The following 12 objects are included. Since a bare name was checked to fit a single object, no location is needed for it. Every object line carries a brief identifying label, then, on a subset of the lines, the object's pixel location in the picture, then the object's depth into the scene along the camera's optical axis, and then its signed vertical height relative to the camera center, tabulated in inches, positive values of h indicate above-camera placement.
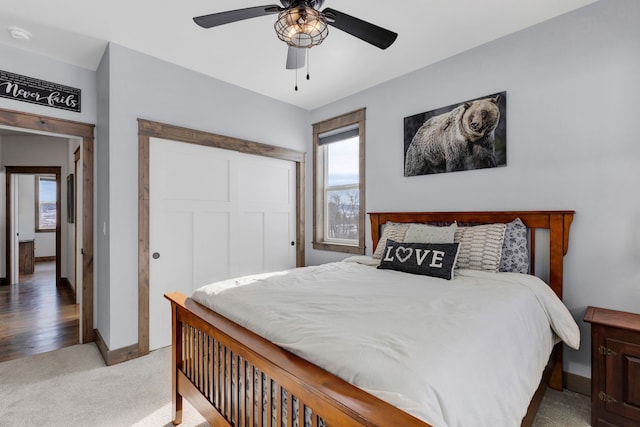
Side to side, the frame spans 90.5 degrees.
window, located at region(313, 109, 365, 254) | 143.5 +13.2
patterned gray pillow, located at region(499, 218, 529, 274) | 88.4 -11.3
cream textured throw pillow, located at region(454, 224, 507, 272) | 88.7 -10.5
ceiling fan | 63.0 +39.5
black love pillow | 87.0 -14.0
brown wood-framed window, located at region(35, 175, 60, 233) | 295.9 +2.0
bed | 33.6 -21.5
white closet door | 115.0 -3.2
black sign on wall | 101.7 +40.6
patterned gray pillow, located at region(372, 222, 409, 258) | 110.4 -8.5
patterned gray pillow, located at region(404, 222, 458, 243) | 96.7 -7.4
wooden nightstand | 67.2 -35.1
